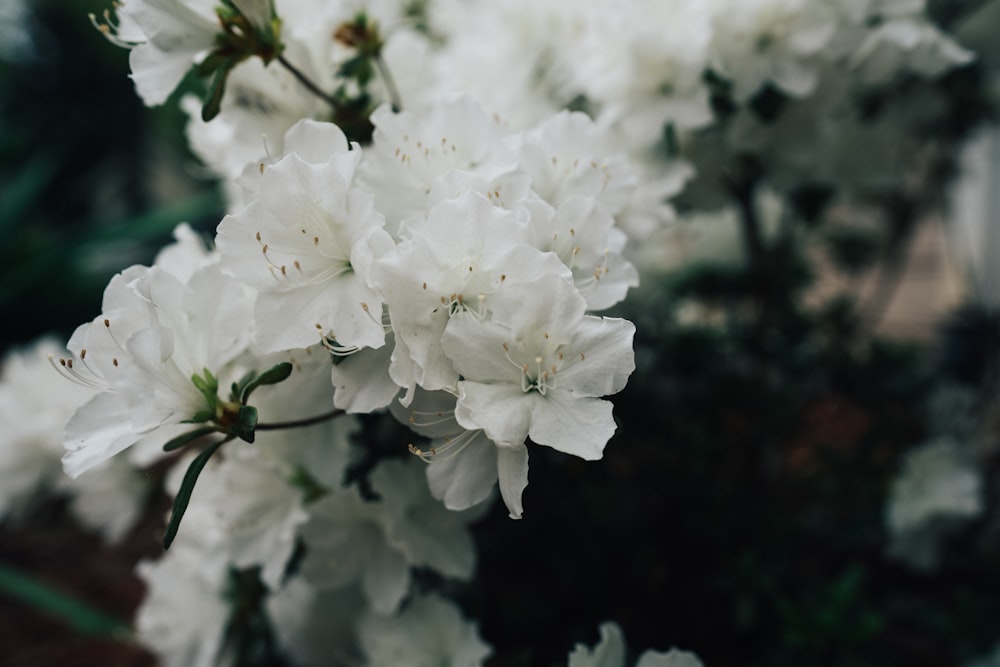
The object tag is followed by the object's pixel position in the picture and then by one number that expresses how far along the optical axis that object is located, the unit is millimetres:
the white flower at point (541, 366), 233
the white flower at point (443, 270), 233
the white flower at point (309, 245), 241
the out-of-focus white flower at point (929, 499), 491
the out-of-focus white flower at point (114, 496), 440
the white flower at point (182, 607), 374
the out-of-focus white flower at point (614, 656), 274
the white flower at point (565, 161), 285
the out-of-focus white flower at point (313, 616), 368
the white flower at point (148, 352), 235
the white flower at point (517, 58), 464
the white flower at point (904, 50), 379
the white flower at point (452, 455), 255
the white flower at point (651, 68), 362
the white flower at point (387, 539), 315
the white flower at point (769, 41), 365
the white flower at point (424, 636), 319
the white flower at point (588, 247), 263
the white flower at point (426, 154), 273
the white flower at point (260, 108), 317
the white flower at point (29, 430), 463
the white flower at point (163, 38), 274
